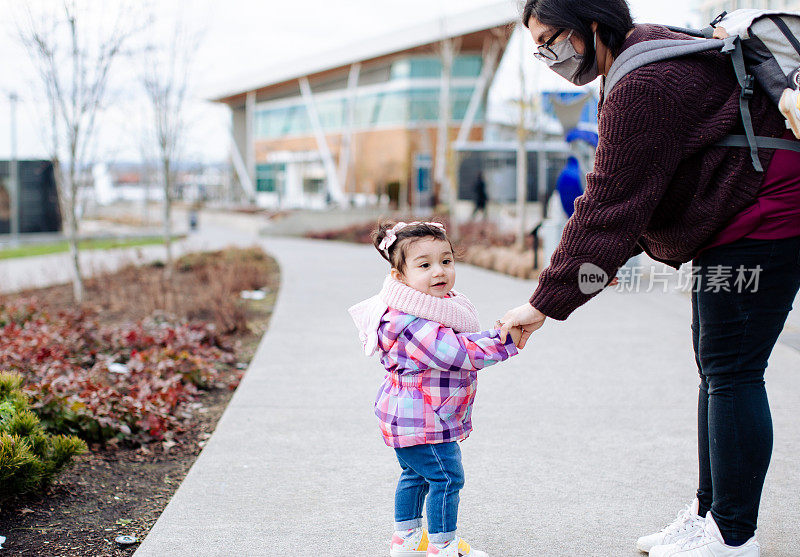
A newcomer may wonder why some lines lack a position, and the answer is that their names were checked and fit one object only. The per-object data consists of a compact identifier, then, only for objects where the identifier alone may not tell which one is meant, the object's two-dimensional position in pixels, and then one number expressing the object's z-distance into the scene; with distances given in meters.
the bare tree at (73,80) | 8.88
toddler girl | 2.48
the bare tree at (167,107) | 12.48
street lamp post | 27.08
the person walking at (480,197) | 25.11
